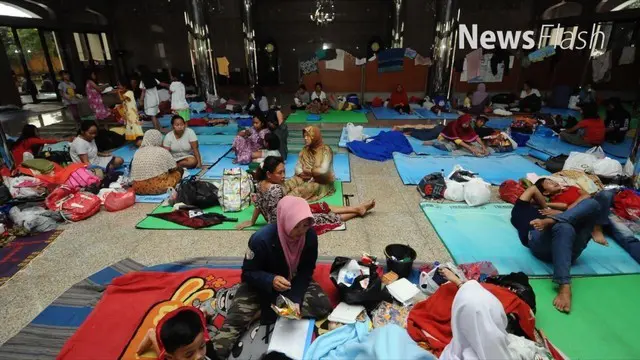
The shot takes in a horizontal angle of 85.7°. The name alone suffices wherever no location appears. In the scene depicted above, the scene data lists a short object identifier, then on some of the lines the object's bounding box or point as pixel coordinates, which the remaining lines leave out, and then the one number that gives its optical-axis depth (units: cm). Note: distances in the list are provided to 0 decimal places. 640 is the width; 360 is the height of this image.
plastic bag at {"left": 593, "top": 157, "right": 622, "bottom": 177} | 523
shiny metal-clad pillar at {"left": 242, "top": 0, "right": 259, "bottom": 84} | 1211
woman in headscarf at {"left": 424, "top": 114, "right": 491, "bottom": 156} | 692
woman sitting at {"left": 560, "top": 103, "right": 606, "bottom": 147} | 711
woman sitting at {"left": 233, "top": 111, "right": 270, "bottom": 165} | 627
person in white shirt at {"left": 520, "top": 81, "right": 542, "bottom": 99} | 1102
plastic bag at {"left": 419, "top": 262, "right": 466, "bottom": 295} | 298
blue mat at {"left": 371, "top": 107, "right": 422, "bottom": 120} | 1041
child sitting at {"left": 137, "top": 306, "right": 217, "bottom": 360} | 197
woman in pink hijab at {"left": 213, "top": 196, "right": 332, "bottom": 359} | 245
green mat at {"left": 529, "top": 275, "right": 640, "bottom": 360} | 254
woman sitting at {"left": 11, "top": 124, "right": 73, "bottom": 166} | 589
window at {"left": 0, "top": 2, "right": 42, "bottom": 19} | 1070
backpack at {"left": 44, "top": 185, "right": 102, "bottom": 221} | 447
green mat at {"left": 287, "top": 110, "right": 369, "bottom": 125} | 999
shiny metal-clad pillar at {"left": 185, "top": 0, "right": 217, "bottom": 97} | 1114
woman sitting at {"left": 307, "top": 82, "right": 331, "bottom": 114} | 1095
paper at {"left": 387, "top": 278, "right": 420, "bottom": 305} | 290
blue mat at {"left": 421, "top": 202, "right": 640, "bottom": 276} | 342
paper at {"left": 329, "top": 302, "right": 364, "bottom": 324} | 269
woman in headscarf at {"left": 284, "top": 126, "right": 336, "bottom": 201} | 474
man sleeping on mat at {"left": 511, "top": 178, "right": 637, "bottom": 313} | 306
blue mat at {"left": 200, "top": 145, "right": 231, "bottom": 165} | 663
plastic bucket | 321
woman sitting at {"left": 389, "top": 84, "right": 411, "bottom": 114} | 1105
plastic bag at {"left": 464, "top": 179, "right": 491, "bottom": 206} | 468
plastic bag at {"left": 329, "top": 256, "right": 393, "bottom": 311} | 281
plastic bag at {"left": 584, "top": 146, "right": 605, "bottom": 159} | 569
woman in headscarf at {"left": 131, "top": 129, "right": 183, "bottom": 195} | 496
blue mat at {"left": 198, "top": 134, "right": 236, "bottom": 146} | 777
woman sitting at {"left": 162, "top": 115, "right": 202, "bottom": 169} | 591
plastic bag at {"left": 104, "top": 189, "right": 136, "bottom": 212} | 469
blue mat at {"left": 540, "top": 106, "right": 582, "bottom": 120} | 1044
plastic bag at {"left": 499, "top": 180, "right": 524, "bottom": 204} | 476
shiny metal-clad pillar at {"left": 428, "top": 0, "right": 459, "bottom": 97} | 1107
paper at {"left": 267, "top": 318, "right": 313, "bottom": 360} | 243
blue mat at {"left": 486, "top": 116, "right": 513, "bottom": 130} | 929
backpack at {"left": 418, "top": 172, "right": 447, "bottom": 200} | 496
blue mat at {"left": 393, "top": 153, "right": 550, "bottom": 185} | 580
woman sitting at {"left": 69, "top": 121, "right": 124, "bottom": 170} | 559
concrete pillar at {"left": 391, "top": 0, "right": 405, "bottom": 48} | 1319
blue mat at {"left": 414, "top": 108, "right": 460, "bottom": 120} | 1040
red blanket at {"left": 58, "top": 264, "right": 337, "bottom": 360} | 251
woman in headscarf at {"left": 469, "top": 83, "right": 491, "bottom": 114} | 1075
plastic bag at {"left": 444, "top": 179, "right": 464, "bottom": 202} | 482
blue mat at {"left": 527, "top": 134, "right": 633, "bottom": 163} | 679
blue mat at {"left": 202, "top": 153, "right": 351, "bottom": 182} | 585
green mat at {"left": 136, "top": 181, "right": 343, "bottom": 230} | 424
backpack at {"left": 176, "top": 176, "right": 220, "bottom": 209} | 465
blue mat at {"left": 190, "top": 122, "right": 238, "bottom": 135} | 865
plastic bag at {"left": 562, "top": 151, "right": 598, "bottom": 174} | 537
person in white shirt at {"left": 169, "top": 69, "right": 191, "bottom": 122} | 816
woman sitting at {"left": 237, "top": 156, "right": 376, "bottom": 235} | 366
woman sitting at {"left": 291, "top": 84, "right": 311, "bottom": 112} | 1158
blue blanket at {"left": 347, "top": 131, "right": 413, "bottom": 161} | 681
